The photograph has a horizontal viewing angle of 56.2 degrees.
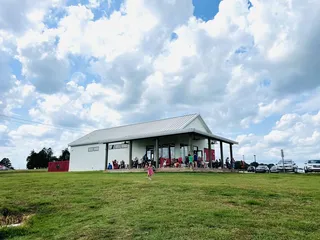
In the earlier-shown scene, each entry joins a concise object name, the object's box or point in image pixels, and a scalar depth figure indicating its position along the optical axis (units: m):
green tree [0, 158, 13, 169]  96.15
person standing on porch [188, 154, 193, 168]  21.09
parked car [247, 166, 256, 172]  34.27
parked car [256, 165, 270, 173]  31.90
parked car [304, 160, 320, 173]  27.74
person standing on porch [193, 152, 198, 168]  21.62
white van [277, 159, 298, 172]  29.94
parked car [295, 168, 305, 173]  29.70
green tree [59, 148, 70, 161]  74.62
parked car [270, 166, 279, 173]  30.76
